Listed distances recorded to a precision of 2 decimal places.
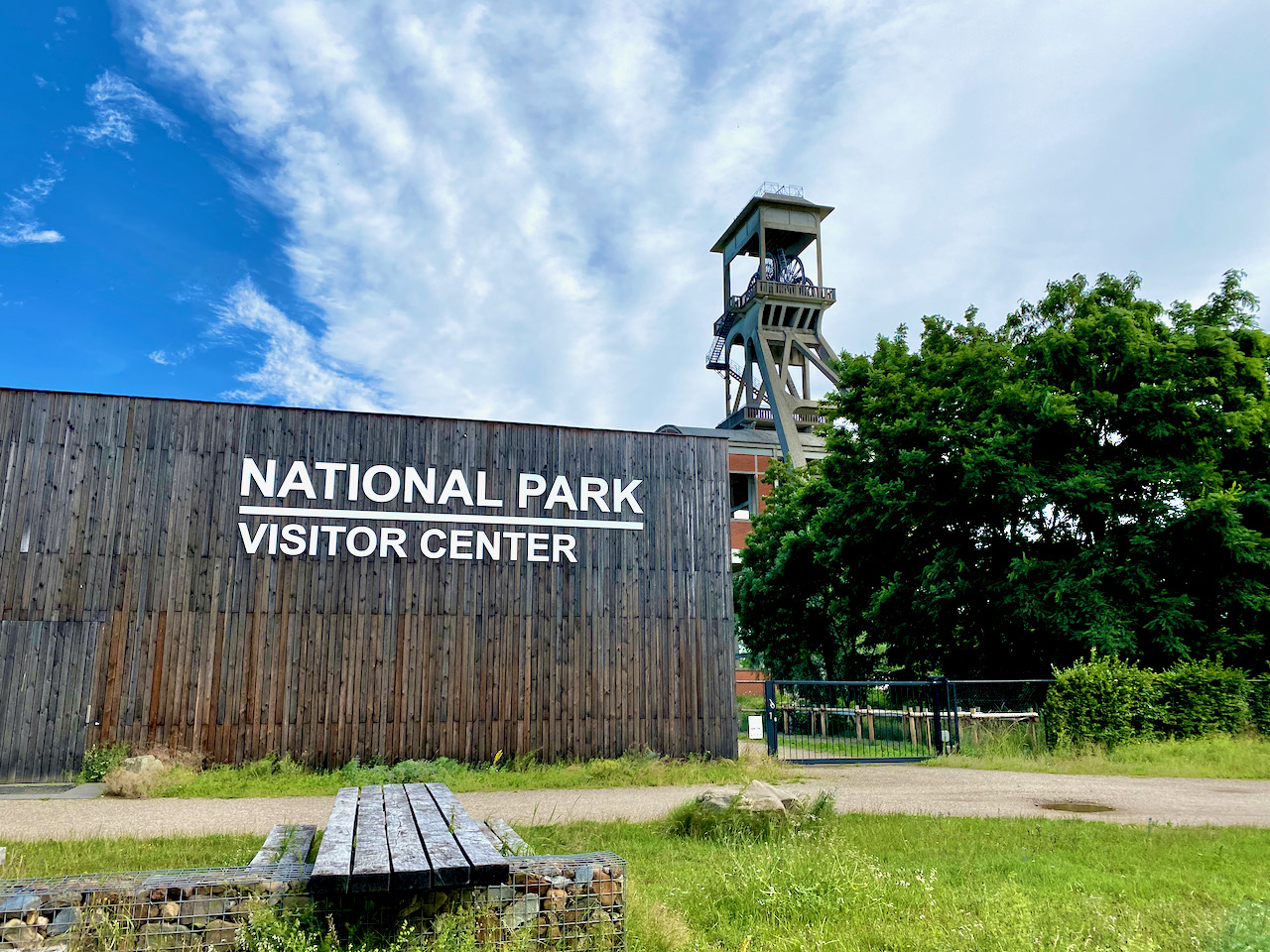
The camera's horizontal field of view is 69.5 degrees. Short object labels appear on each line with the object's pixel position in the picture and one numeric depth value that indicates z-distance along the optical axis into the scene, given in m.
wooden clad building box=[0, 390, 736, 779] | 13.77
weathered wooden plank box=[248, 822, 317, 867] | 5.16
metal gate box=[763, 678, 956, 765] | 17.73
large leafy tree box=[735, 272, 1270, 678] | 21.41
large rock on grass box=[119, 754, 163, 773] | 12.61
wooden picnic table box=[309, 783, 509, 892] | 4.16
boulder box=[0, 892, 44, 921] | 4.23
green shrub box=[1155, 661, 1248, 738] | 18.11
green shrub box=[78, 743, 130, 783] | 13.13
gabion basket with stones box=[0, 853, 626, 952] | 4.30
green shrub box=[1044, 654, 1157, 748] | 17.56
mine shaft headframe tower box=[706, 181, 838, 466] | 50.12
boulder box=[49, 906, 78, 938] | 4.29
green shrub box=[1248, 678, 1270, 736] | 18.77
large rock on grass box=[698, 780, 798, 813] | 8.34
